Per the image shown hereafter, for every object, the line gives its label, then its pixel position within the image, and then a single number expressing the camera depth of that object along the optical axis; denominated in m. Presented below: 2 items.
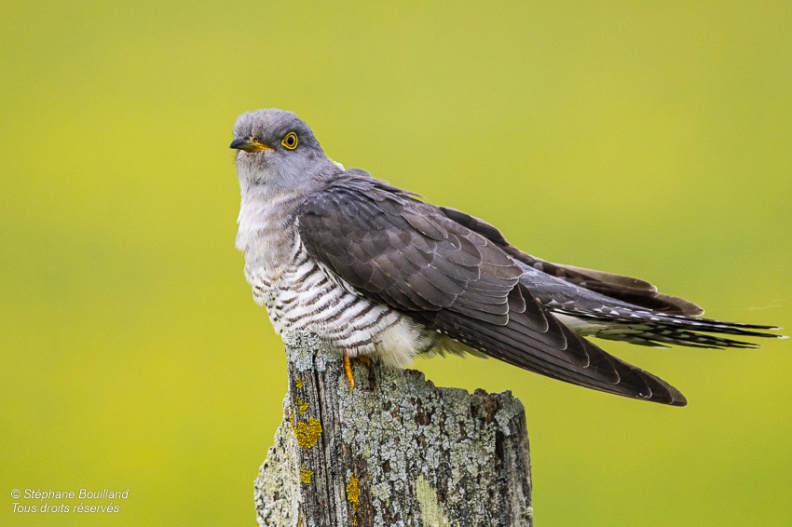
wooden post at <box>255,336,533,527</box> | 5.39
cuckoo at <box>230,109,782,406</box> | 6.27
